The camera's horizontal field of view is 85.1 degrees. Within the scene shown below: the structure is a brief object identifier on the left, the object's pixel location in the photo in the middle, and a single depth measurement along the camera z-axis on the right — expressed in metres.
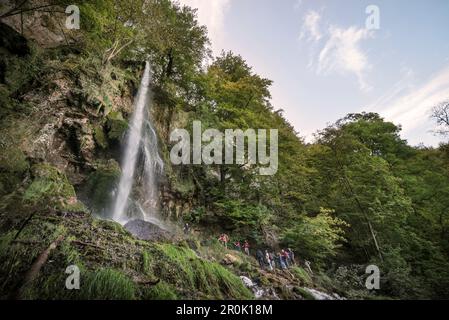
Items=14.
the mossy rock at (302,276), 8.60
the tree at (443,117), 14.81
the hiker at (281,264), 10.12
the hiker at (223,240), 11.92
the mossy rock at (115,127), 11.50
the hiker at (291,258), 12.21
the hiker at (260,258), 11.02
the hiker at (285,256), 11.47
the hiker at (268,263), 10.23
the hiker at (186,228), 12.95
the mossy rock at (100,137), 10.87
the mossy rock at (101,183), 9.68
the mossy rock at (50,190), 6.08
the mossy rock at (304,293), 6.71
